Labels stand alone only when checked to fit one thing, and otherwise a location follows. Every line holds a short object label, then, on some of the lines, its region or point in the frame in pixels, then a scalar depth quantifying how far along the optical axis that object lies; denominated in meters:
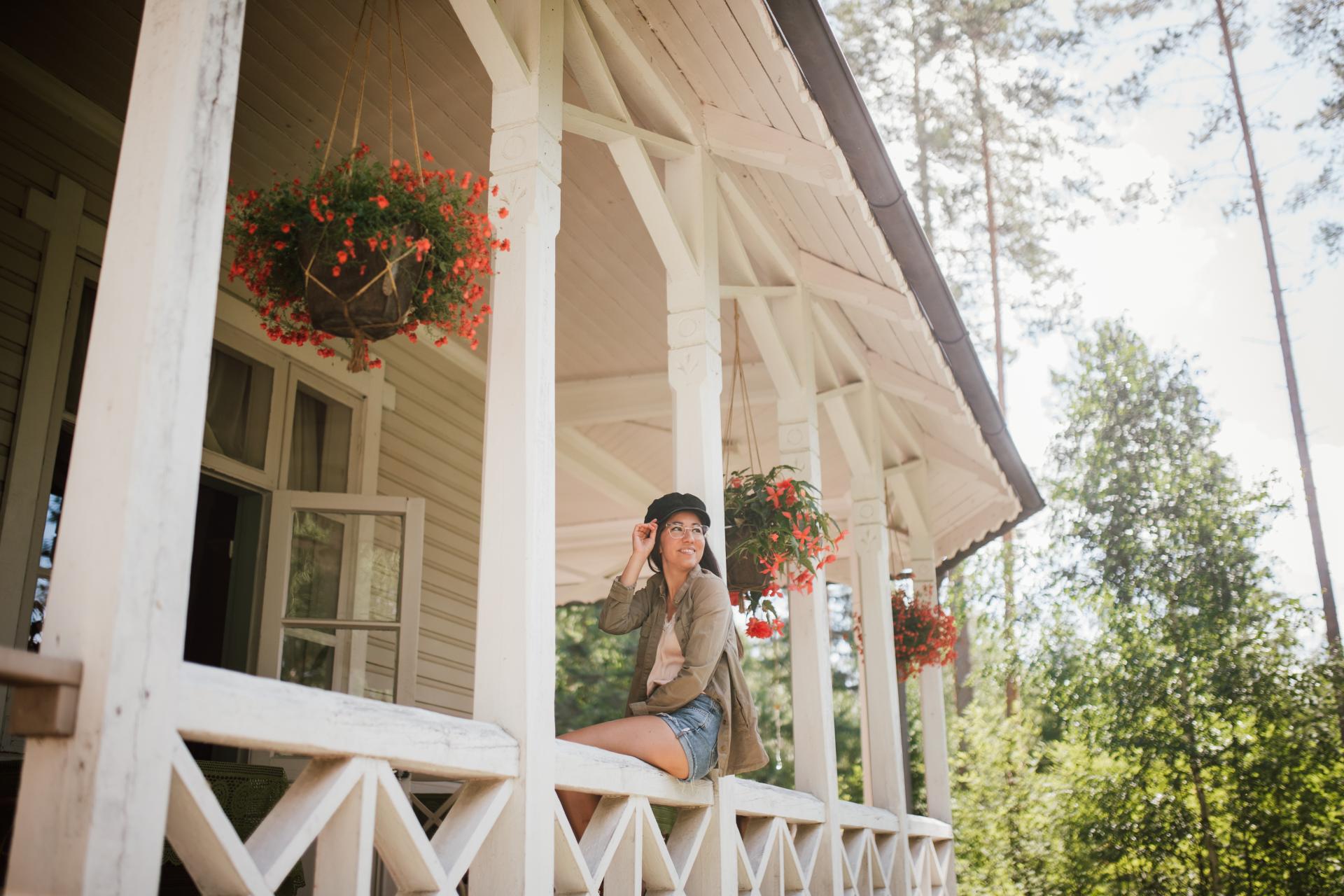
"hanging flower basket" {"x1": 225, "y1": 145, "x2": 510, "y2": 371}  2.81
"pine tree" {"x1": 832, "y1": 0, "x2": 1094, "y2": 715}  17.70
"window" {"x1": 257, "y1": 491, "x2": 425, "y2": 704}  5.32
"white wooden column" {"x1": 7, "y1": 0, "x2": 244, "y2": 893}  1.72
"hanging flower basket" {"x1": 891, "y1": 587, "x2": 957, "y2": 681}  7.58
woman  3.60
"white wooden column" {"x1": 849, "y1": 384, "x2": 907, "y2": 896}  6.36
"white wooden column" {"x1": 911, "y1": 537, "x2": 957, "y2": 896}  7.62
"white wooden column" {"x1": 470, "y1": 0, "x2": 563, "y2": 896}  2.85
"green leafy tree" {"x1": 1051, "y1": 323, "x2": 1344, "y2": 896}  9.23
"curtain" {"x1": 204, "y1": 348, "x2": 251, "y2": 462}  5.23
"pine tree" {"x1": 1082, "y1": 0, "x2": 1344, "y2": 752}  14.26
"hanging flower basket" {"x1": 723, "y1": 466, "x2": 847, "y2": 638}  4.71
